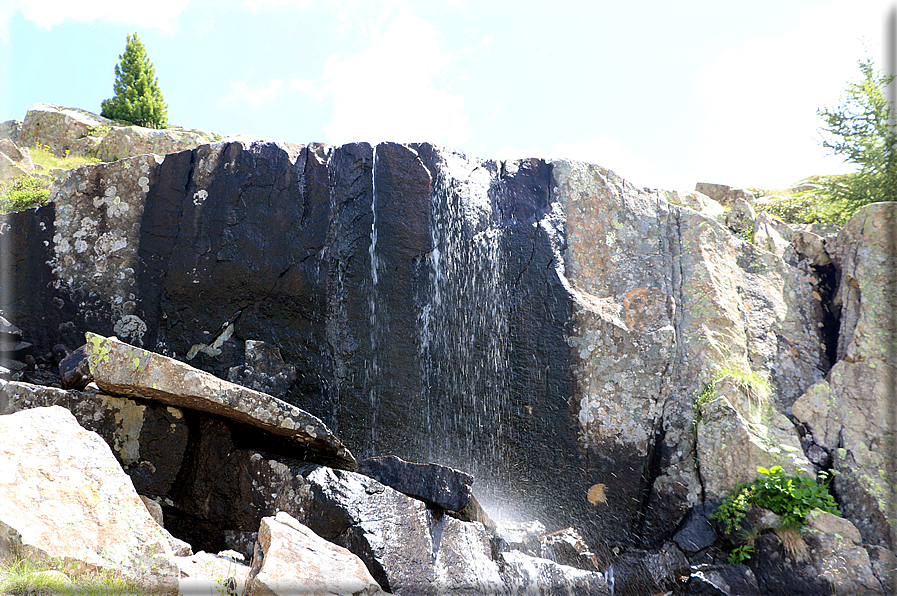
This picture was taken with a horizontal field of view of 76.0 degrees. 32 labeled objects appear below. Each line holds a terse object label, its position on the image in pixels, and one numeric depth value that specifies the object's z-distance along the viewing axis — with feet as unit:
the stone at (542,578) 18.88
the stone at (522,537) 20.20
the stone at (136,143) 46.32
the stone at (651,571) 21.36
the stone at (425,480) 19.86
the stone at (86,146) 49.57
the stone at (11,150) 42.45
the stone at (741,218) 31.58
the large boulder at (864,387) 22.47
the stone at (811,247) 29.30
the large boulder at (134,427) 19.36
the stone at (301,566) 13.01
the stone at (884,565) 20.49
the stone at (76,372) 21.04
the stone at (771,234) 30.07
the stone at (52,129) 51.06
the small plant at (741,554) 21.42
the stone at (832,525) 21.43
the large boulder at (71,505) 12.28
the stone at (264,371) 26.89
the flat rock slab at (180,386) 18.66
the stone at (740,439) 23.56
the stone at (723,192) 42.70
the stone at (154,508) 18.56
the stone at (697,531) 22.26
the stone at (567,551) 20.42
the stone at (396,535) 17.26
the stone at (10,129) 51.61
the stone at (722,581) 19.93
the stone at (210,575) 13.41
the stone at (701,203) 36.19
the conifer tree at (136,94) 67.56
